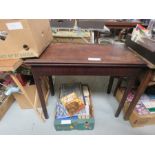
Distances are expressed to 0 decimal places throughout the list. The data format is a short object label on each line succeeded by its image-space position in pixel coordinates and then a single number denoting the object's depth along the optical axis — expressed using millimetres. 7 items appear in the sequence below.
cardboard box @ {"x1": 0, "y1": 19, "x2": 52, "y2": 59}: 804
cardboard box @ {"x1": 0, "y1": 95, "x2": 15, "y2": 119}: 1369
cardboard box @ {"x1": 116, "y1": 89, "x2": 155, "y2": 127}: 1225
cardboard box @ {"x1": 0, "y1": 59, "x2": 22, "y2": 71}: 835
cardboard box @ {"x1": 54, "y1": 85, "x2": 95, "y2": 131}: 1202
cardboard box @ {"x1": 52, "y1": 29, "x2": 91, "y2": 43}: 1990
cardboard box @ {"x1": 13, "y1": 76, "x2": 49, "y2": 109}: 1292
